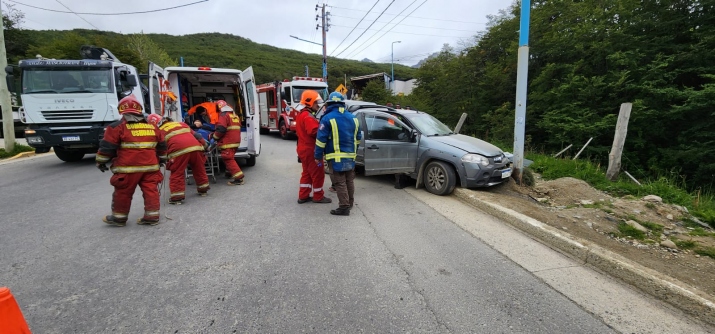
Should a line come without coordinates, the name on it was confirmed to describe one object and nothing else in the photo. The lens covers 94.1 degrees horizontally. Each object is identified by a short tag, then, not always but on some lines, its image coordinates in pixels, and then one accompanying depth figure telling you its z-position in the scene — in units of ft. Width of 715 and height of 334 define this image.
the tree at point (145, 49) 108.68
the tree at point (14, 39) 102.42
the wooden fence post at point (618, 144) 23.72
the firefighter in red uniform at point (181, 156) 17.43
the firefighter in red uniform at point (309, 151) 17.63
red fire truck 47.03
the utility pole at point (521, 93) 19.71
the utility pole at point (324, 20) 91.55
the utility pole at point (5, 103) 32.89
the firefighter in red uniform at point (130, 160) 13.25
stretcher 22.14
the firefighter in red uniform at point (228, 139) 21.15
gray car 18.80
